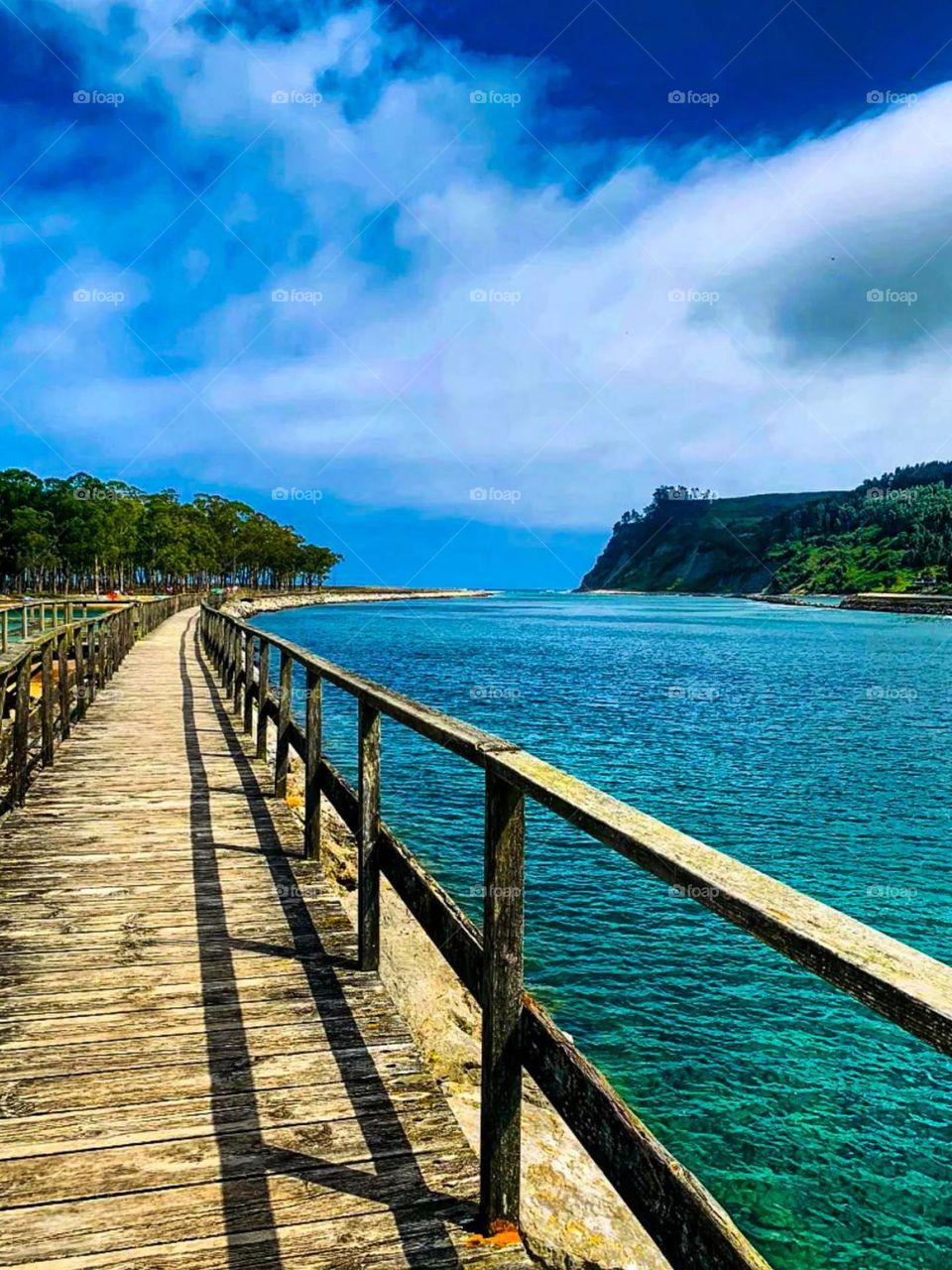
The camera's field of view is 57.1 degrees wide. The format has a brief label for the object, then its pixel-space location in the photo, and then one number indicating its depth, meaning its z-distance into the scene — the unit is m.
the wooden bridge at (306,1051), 1.84
